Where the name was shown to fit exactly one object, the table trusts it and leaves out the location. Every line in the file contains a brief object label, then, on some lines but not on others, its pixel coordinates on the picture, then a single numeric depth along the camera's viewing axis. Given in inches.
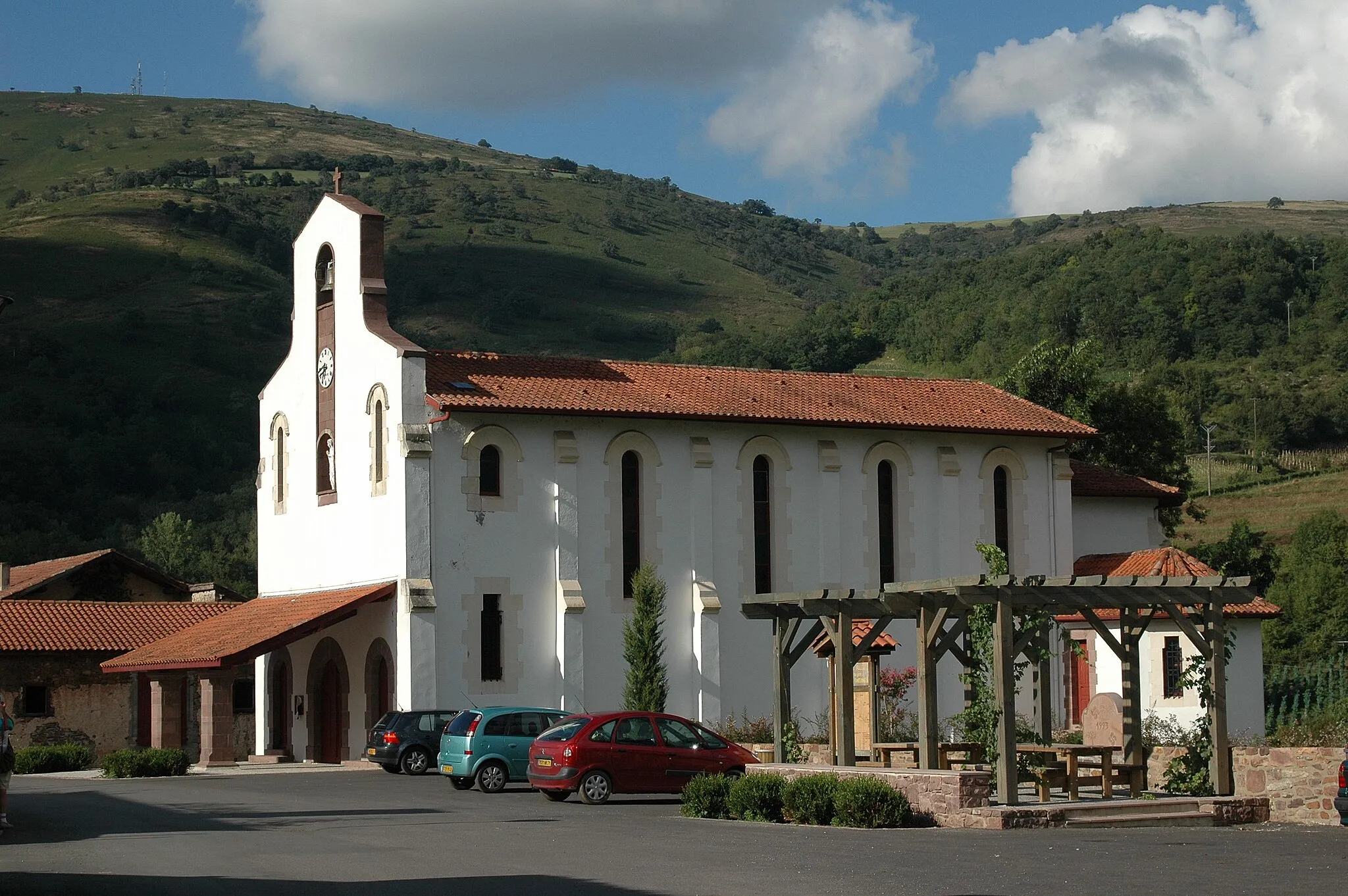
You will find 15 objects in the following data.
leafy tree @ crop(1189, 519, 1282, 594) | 2650.1
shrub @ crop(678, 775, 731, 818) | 895.7
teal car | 1122.7
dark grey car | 1310.3
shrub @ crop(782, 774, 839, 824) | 856.9
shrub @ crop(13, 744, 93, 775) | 1598.2
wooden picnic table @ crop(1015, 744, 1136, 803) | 930.1
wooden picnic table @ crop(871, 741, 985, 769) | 1033.5
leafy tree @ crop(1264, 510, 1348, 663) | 2514.8
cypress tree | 1501.0
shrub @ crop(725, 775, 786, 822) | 876.0
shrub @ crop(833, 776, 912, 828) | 839.1
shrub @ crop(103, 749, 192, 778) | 1375.5
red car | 987.3
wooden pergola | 896.9
